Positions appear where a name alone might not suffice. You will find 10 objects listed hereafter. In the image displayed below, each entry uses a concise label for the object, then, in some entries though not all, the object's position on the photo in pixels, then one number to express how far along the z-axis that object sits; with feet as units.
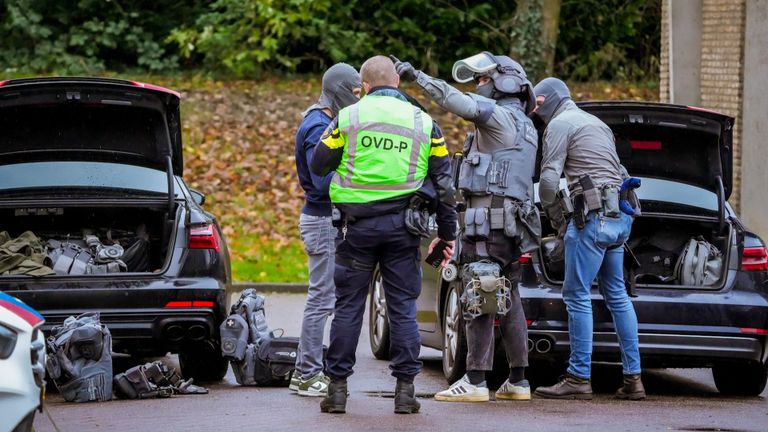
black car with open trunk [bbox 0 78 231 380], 57.93
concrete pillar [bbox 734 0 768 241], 114.83
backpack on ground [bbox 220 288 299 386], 60.08
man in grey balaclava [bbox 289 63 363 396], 57.67
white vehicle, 38.83
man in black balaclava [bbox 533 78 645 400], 57.36
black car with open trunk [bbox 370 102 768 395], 58.85
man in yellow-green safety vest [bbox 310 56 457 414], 52.13
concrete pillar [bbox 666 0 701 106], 122.62
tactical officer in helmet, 55.67
